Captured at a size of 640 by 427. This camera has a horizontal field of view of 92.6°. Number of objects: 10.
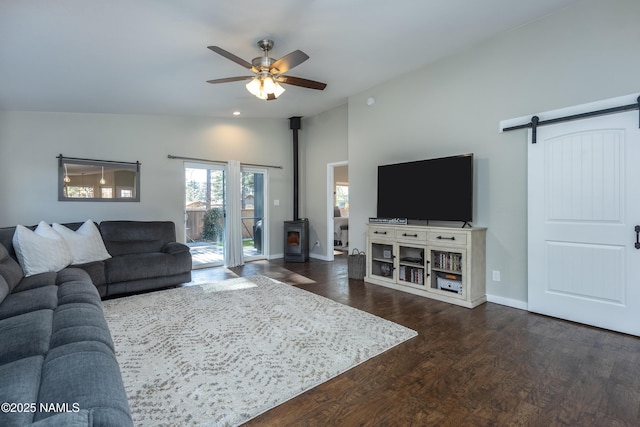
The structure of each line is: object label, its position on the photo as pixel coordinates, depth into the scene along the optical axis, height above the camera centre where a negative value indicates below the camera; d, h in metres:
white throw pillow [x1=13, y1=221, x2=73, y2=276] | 3.01 -0.40
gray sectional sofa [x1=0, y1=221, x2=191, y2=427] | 0.94 -0.61
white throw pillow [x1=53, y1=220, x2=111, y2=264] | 3.62 -0.37
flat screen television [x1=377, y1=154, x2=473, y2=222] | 3.51 +0.27
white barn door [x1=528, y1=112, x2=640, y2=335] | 2.62 -0.10
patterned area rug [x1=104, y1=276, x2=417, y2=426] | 1.70 -1.04
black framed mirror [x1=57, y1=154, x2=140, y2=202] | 4.38 +0.48
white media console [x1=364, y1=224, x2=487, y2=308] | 3.37 -0.63
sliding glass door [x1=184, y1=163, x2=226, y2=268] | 5.50 -0.01
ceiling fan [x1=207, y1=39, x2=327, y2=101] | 2.85 +1.39
